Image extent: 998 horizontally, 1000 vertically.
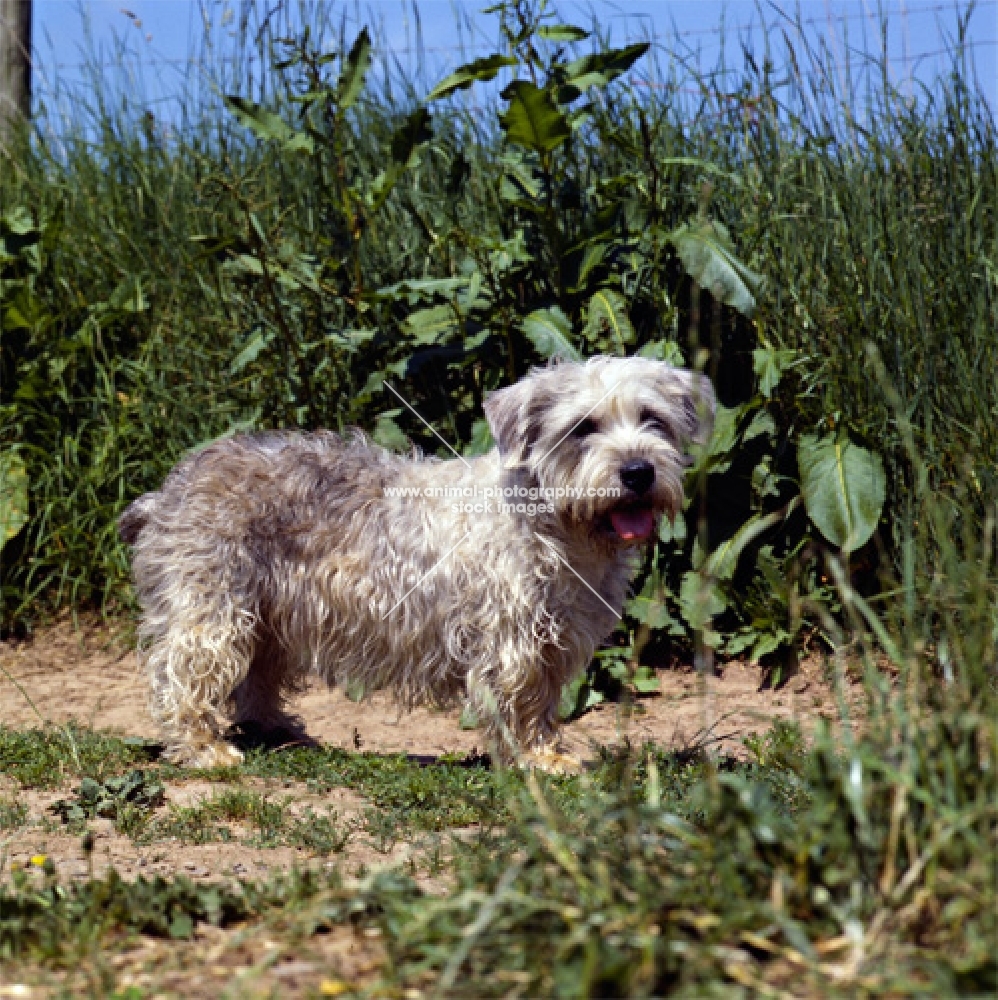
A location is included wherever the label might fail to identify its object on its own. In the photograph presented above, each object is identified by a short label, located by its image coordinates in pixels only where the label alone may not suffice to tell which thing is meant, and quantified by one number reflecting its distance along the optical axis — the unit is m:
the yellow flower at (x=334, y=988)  2.38
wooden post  9.19
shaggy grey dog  4.86
